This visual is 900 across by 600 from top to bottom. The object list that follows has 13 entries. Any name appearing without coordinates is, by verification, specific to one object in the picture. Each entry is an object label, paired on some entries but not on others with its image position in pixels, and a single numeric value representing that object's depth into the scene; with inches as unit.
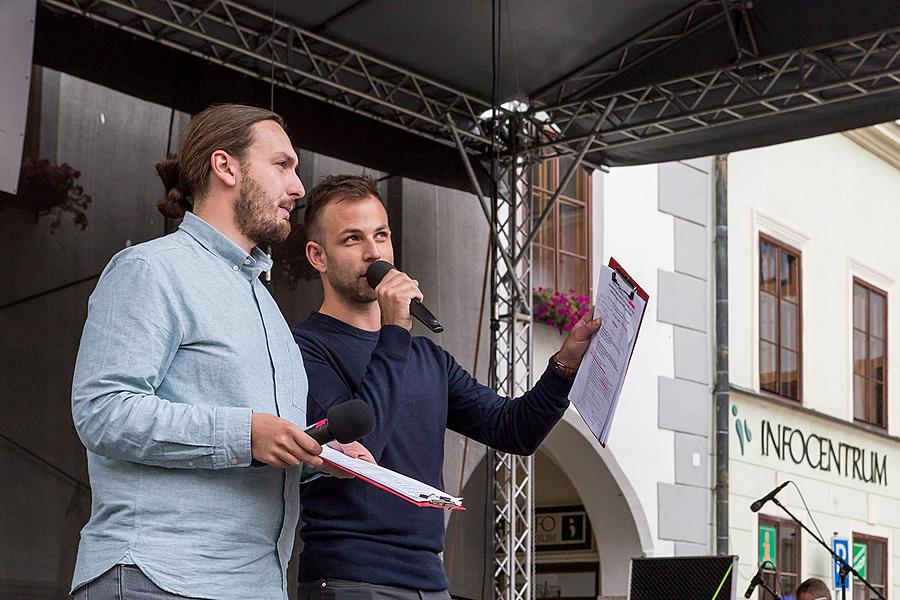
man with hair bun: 64.5
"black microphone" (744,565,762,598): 299.3
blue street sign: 488.3
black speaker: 237.8
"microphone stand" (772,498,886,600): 283.4
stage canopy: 244.5
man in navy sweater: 89.0
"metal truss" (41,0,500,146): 238.2
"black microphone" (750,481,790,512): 289.4
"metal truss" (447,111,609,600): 281.7
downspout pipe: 434.0
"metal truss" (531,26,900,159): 253.8
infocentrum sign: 466.0
